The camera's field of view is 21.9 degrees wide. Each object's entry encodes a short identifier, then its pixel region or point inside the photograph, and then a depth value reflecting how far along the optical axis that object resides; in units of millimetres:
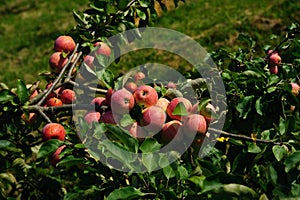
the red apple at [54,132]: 2314
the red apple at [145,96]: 2233
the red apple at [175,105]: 2201
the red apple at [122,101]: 2225
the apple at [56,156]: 2300
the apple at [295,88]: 2511
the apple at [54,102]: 2444
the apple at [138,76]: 2450
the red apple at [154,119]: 2178
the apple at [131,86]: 2341
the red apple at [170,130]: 2172
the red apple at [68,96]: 2446
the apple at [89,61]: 2513
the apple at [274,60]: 2706
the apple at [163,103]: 2262
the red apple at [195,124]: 2152
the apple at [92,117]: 2256
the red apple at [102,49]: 2573
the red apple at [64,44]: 2635
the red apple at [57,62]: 2615
